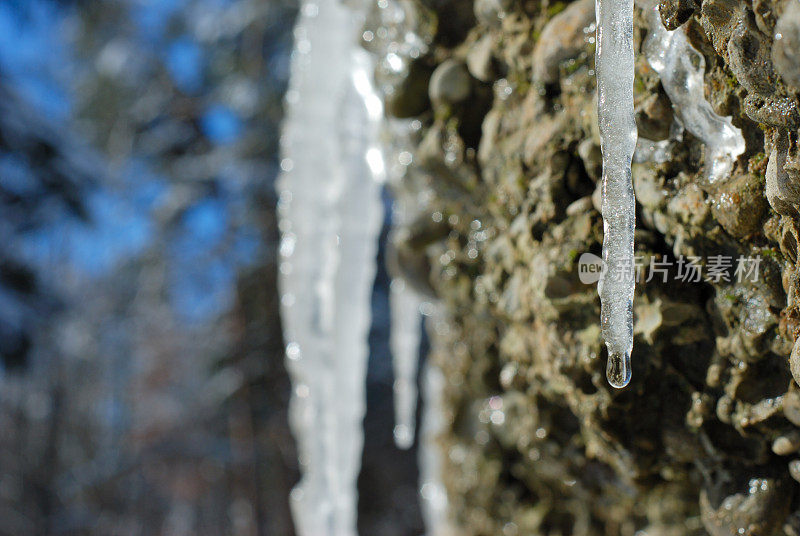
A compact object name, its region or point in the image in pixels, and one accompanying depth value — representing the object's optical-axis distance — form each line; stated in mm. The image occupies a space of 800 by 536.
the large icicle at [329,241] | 1215
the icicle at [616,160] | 875
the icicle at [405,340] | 1490
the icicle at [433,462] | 1504
